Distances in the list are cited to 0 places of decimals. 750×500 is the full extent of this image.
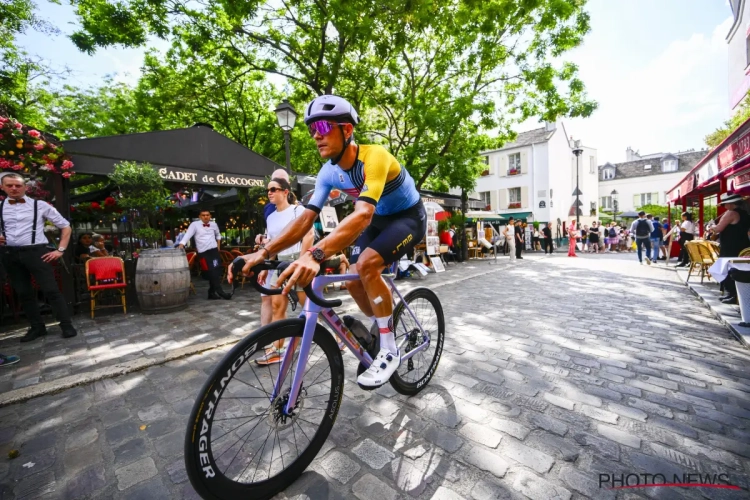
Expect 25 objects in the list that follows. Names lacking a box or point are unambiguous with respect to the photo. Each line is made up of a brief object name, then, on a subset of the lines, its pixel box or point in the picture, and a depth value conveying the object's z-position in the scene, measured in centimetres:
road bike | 155
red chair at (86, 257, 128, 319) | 606
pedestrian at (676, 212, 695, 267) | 1225
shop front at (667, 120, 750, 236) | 532
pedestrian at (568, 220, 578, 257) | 1798
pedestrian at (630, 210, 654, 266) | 1242
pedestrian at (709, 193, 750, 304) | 636
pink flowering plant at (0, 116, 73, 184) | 527
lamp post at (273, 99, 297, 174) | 828
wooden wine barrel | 606
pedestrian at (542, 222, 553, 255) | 2136
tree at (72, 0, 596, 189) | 941
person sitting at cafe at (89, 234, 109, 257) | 892
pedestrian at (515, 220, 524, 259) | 1723
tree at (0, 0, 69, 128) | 1300
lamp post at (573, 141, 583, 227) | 2362
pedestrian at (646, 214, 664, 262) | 1333
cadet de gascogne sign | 724
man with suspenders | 454
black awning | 639
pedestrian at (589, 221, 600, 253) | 2133
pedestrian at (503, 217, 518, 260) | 1609
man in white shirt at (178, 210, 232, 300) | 744
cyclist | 196
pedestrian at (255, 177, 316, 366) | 366
